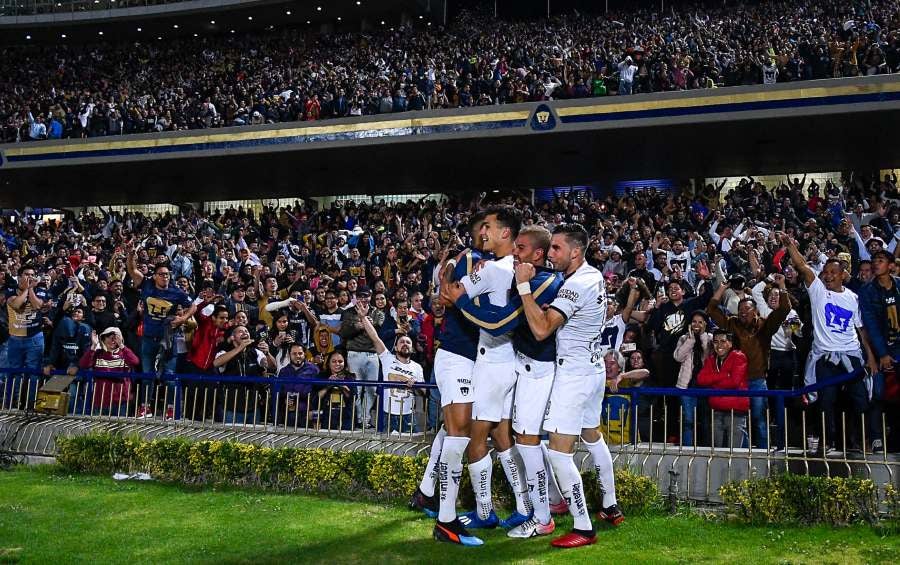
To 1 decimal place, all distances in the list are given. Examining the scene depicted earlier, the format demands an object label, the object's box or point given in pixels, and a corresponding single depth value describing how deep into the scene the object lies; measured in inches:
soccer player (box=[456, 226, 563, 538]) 244.1
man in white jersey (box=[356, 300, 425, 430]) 379.6
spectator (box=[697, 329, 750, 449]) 331.9
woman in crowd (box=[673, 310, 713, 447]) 367.6
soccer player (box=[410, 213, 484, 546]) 247.3
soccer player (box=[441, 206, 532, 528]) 246.5
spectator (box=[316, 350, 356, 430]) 393.1
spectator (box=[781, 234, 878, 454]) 332.2
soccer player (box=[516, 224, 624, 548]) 237.3
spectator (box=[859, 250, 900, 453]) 309.4
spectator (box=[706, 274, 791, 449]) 348.5
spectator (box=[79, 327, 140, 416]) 433.1
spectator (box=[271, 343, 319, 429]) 392.5
